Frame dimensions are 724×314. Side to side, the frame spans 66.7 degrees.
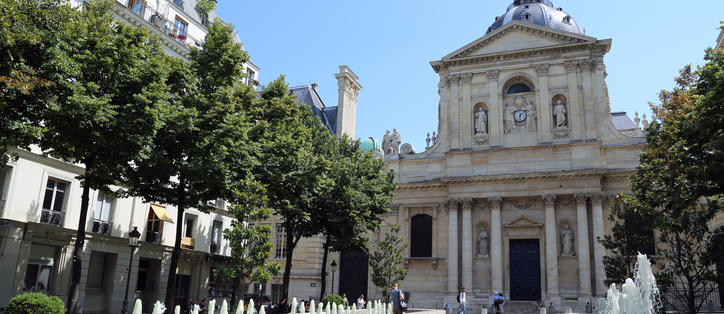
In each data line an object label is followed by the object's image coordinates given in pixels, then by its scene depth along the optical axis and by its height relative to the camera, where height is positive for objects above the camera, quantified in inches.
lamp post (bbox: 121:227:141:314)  858.1 +50.7
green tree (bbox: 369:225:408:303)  1210.0 +34.2
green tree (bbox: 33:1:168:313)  609.3 +190.2
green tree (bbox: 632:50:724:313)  667.4 +174.0
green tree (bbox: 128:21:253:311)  708.7 +176.7
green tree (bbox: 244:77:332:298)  865.5 +191.5
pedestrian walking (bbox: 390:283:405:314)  770.2 -25.9
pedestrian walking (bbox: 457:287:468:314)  1018.1 -28.4
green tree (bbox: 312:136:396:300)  1109.1 +163.7
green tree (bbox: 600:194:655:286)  960.9 +85.7
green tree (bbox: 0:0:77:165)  536.4 +206.6
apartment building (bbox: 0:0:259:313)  869.2 +65.9
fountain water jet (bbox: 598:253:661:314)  673.6 -4.9
